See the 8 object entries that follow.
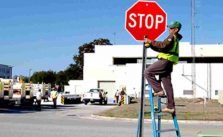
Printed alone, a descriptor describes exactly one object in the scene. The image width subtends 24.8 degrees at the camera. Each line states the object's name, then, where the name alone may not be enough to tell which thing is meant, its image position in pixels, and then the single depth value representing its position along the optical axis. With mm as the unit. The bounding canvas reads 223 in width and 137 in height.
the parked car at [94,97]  58031
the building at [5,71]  95619
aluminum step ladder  7529
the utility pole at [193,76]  64250
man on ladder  8000
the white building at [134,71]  64438
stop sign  7781
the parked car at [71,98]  60656
